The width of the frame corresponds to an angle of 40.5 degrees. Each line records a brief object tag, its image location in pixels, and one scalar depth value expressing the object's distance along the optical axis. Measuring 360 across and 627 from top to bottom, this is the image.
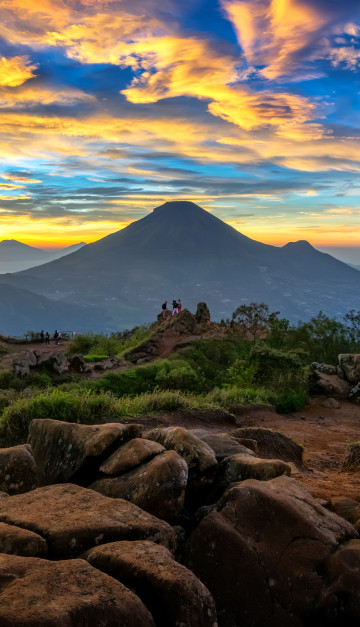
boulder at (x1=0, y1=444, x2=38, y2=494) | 6.81
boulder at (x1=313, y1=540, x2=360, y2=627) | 5.20
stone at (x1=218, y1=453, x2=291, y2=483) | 7.37
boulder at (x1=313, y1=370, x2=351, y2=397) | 20.36
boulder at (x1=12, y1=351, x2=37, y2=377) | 23.73
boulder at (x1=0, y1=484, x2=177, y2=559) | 4.93
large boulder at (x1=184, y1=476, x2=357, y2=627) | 5.34
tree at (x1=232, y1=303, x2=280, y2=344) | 30.77
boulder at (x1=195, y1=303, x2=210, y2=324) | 35.00
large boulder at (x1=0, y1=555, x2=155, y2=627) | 3.47
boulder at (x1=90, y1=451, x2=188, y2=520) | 6.12
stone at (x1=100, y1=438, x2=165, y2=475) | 6.78
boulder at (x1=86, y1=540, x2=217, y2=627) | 4.27
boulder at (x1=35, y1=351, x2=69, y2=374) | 24.80
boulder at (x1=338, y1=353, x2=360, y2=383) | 20.80
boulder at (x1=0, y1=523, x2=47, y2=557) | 4.66
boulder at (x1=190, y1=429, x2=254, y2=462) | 8.37
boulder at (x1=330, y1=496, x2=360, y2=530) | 7.12
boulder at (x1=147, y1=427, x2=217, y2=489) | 7.23
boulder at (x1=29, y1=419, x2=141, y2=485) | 7.11
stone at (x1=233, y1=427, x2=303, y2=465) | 11.45
